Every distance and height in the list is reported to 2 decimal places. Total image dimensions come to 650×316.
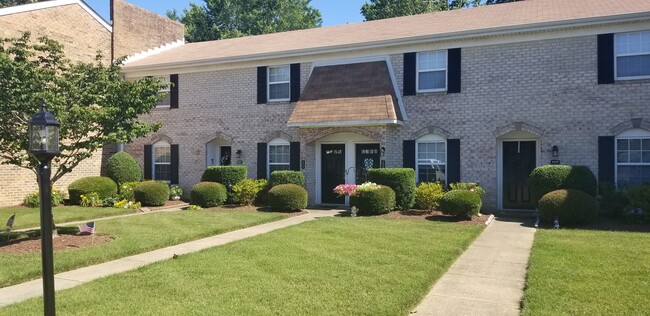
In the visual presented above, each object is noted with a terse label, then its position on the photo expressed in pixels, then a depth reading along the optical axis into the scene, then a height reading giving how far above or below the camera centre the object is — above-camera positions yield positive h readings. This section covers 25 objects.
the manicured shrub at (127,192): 17.25 -1.40
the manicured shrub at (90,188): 16.86 -1.23
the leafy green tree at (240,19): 42.81 +13.06
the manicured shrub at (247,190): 16.08 -1.24
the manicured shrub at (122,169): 18.23 -0.58
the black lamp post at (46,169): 4.18 -0.14
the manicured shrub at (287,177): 16.11 -0.80
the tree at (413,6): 37.25 +11.97
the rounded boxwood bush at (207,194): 16.03 -1.39
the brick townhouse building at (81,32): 16.41 +5.01
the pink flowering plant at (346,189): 14.15 -1.07
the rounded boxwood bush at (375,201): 13.52 -1.38
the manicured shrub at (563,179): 12.27 -0.67
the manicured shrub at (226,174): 16.81 -0.73
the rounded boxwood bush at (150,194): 16.69 -1.42
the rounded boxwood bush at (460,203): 12.45 -1.33
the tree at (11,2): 34.77 +11.58
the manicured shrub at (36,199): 16.33 -1.59
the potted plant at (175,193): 18.55 -1.54
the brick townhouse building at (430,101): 13.27 +1.79
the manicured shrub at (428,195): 13.91 -1.23
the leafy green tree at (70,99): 8.45 +1.07
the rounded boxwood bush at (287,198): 14.66 -1.38
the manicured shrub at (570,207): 11.27 -1.31
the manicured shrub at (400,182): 14.28 -0.87
